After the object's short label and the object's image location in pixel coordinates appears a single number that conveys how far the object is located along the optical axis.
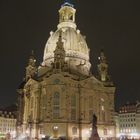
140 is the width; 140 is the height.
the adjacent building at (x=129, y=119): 74.96
